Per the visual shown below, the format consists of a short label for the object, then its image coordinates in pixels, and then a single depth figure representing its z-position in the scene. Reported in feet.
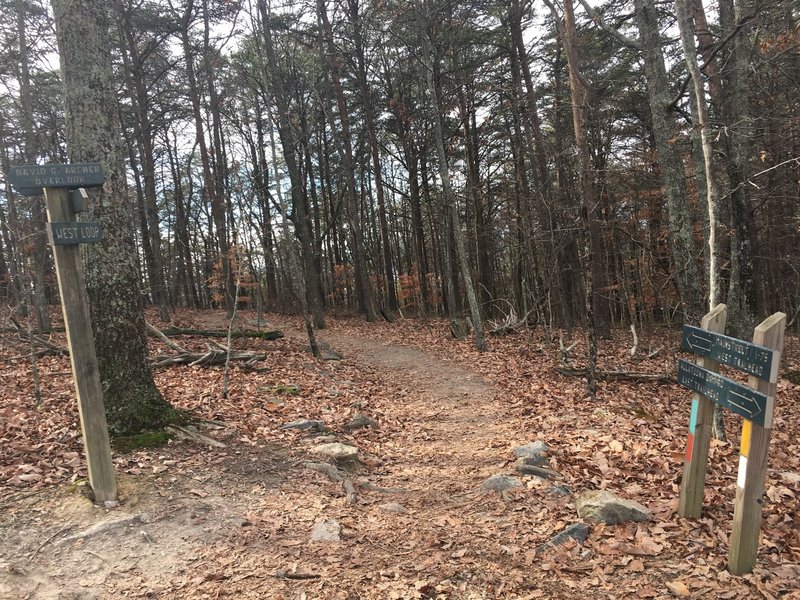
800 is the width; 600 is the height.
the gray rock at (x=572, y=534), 12.61
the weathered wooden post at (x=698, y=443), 12.14
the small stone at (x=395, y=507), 15.20
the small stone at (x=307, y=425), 22.56
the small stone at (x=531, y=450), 18.40
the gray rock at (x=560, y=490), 15.40
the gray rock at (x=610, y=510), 13.20
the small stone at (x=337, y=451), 19.13
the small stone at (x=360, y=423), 23.98
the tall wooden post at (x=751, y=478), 9.95
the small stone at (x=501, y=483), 16.15
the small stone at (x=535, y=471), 16.70
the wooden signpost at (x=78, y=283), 12.78
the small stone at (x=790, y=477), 15.78
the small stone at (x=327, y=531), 13.21
